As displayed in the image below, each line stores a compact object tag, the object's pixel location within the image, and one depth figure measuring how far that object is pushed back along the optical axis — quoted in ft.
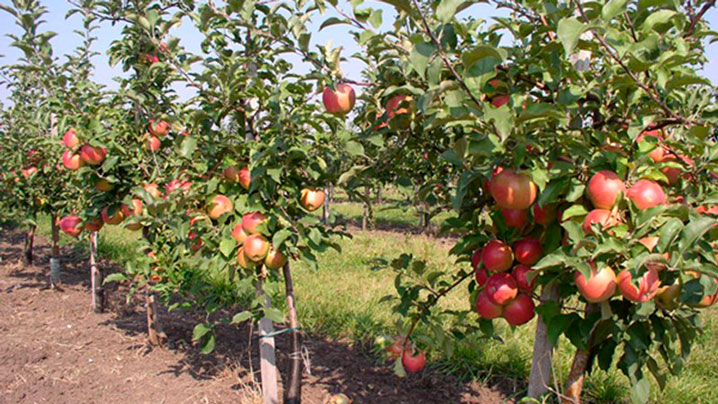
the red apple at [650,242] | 3.73
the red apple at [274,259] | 6.41
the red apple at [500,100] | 4.59
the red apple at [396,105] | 4.90
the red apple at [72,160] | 8.21
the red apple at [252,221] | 6.29
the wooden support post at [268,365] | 7.87
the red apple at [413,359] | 6.63
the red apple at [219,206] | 6.64
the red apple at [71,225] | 11.17
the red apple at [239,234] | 6.44
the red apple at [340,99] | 5.00
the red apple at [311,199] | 6.68
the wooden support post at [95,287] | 14.52
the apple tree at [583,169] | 3.48
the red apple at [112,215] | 8.88
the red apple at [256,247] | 6.21
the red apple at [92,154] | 8.19
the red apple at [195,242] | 7.00
